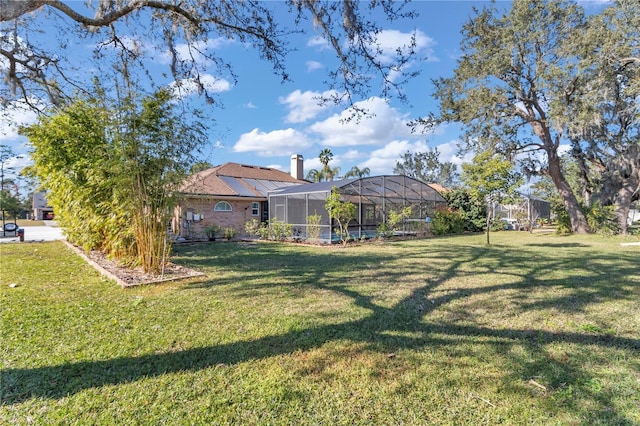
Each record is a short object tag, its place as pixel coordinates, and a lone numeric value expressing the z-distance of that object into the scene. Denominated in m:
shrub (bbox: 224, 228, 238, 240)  14.95
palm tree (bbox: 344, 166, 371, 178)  38.25
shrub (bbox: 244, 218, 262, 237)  15.82
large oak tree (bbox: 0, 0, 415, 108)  4.84
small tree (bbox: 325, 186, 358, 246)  12.77
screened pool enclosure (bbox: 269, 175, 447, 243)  14.79
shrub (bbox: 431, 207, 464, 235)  18.58
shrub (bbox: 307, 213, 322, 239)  14.12
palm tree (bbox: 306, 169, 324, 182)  35.53
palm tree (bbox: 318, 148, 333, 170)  34.28
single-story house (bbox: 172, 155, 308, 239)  15.48
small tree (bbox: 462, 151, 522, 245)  11.73
